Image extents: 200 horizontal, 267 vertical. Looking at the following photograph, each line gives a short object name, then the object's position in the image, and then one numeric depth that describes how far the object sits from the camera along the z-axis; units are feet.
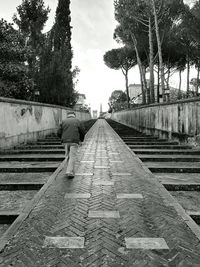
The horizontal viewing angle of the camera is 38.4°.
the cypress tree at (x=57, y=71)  72.90
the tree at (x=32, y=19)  91.61
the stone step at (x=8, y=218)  13.56
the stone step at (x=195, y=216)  13.58
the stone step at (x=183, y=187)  18.58
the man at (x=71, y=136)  20.70
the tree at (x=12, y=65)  55.14
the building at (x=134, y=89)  303.97
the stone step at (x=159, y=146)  35.82
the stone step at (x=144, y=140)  45.64
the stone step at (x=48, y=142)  41.71
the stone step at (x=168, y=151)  31.32
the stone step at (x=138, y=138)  49.73
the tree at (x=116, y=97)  193.00
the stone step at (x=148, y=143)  40.06
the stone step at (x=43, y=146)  37.17
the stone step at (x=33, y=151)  31.94
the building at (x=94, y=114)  360.13
